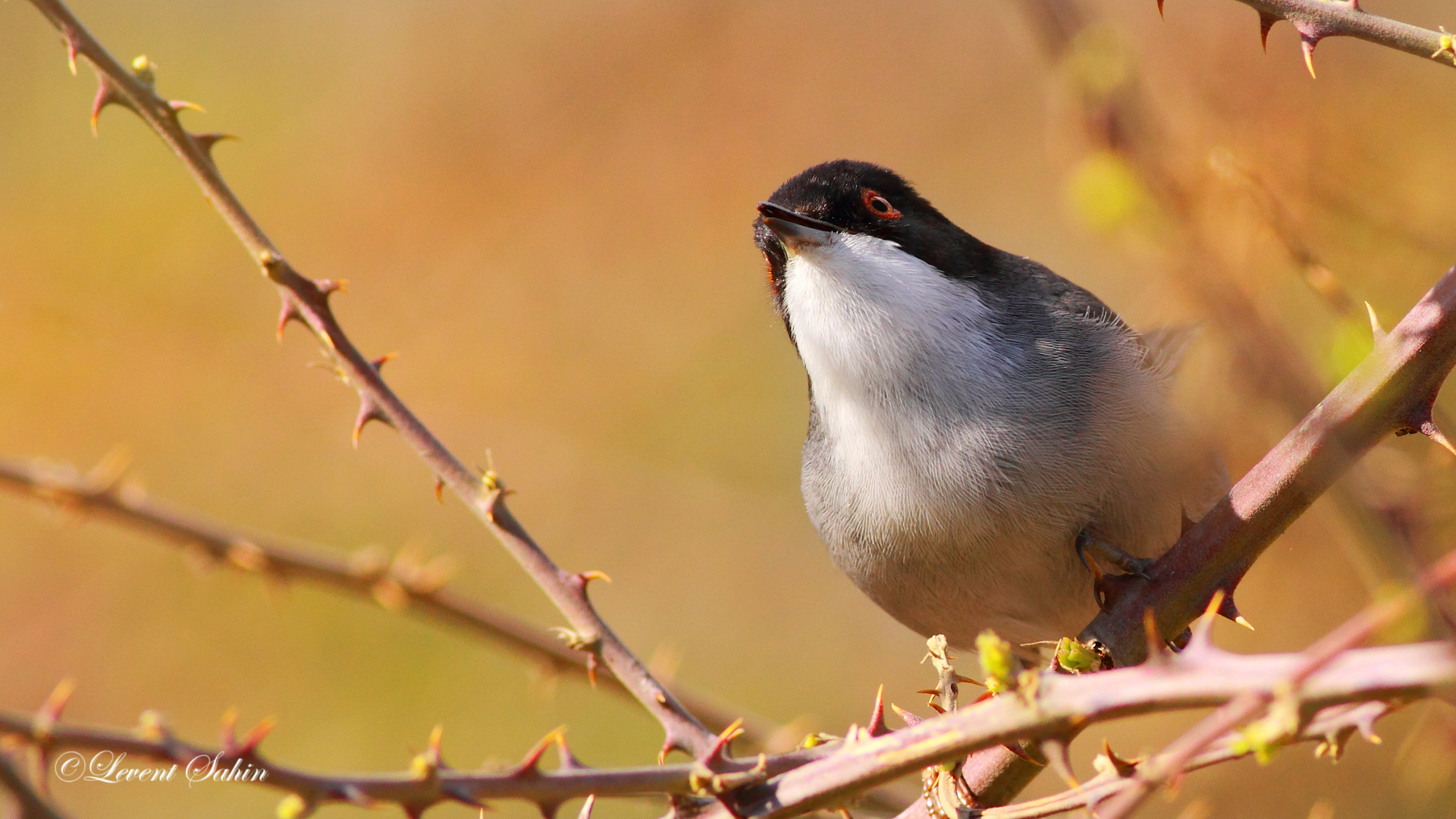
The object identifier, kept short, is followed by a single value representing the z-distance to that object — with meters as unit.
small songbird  3.02
